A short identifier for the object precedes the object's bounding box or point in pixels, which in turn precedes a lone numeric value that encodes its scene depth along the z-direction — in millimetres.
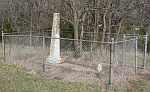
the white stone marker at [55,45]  8805
